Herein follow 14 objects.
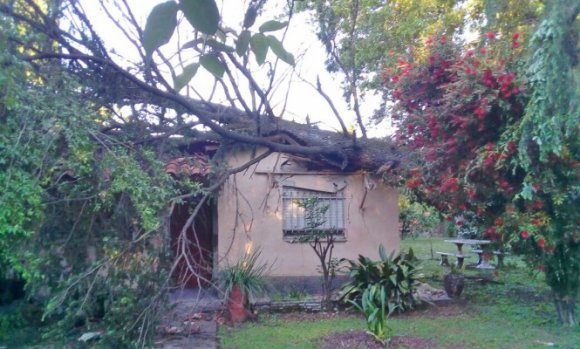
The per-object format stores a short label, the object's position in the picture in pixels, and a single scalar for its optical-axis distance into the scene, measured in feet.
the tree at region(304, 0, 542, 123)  43.60
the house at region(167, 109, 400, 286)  43.57
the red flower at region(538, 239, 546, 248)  28.50
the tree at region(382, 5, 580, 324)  27.20
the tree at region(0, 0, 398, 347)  21.01
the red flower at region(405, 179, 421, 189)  34.17
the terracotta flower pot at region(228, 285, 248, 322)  36.32
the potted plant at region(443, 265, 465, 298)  42.70
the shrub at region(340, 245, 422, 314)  38.70
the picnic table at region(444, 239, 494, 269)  57.72
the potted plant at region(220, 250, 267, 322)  36.37
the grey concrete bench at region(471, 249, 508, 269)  33.67
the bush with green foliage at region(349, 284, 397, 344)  30.19
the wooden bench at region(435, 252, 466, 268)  57.61
